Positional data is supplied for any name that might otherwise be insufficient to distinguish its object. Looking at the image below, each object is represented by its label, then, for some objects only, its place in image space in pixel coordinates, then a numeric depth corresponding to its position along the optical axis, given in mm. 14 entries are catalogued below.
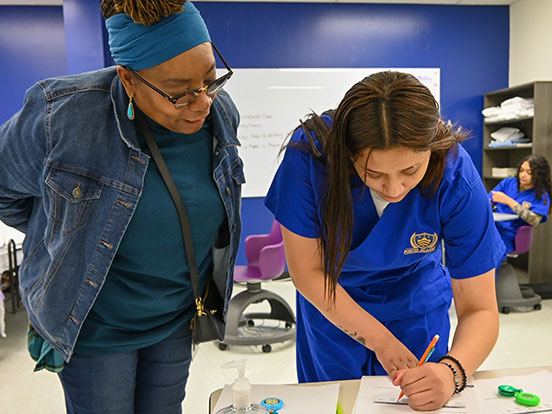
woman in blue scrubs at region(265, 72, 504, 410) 1060
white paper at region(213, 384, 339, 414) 1040
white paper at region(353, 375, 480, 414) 1025
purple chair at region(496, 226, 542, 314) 3939
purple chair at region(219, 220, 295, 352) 3270
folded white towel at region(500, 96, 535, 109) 4741
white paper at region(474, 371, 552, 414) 1021
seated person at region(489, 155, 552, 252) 3957
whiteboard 5297
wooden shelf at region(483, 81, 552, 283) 4527
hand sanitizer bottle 905
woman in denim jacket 993
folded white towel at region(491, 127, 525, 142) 5016
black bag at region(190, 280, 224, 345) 1179
